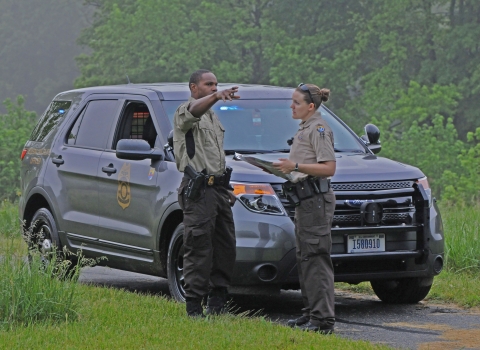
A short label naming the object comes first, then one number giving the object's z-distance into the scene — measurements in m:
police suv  15.09
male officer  14.09
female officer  13.07
